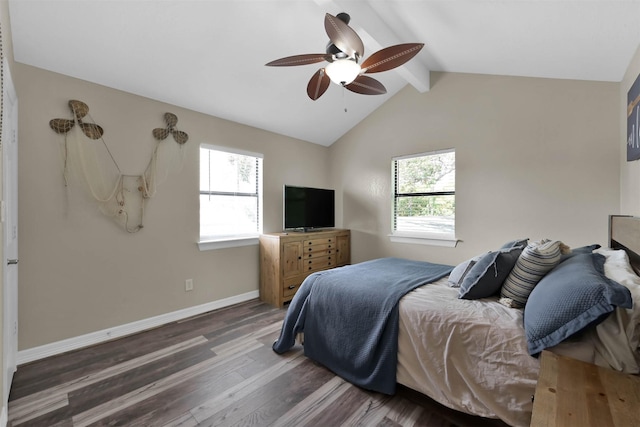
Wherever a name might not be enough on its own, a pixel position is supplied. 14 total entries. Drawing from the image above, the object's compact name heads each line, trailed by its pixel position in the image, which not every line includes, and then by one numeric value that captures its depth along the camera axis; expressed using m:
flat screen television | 4.05
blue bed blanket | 1.89
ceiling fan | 1.76
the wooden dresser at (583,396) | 0.85
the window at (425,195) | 3.72
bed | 1.25
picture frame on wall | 1.92
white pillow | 1.17
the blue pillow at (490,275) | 1.81
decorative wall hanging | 2.52
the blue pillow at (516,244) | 2.23
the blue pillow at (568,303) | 1.18
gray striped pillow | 1.68
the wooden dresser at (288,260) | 3.65
